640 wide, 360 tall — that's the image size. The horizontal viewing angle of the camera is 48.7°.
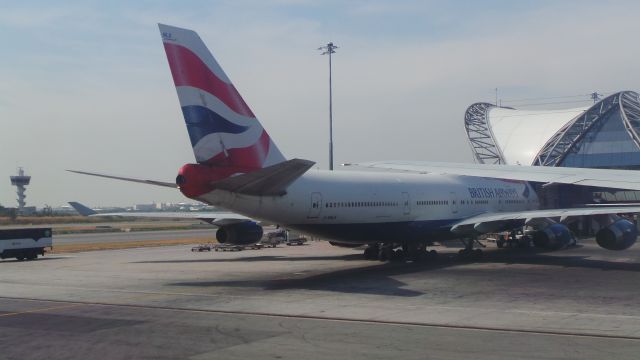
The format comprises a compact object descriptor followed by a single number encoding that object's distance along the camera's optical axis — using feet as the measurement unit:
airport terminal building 241.14
